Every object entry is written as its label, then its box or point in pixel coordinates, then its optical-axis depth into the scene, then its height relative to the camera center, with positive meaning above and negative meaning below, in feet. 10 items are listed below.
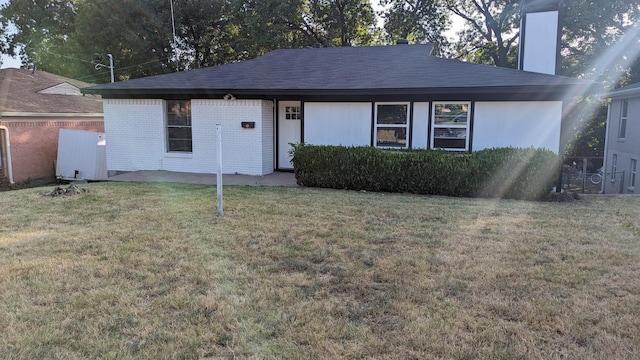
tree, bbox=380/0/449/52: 80.59 +22.02
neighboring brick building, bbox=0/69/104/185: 45.50 +1.63
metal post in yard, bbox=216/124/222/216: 21.49 -2.10
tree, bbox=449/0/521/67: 78.00 +20.28
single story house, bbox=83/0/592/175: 33.94 +2.51
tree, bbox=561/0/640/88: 67.05 +16.53
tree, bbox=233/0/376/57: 74.38 +20.39
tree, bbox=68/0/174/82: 80.18 +19.07
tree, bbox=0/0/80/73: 100.48 +26.23
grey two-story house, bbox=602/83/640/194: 49.47 -0.41
